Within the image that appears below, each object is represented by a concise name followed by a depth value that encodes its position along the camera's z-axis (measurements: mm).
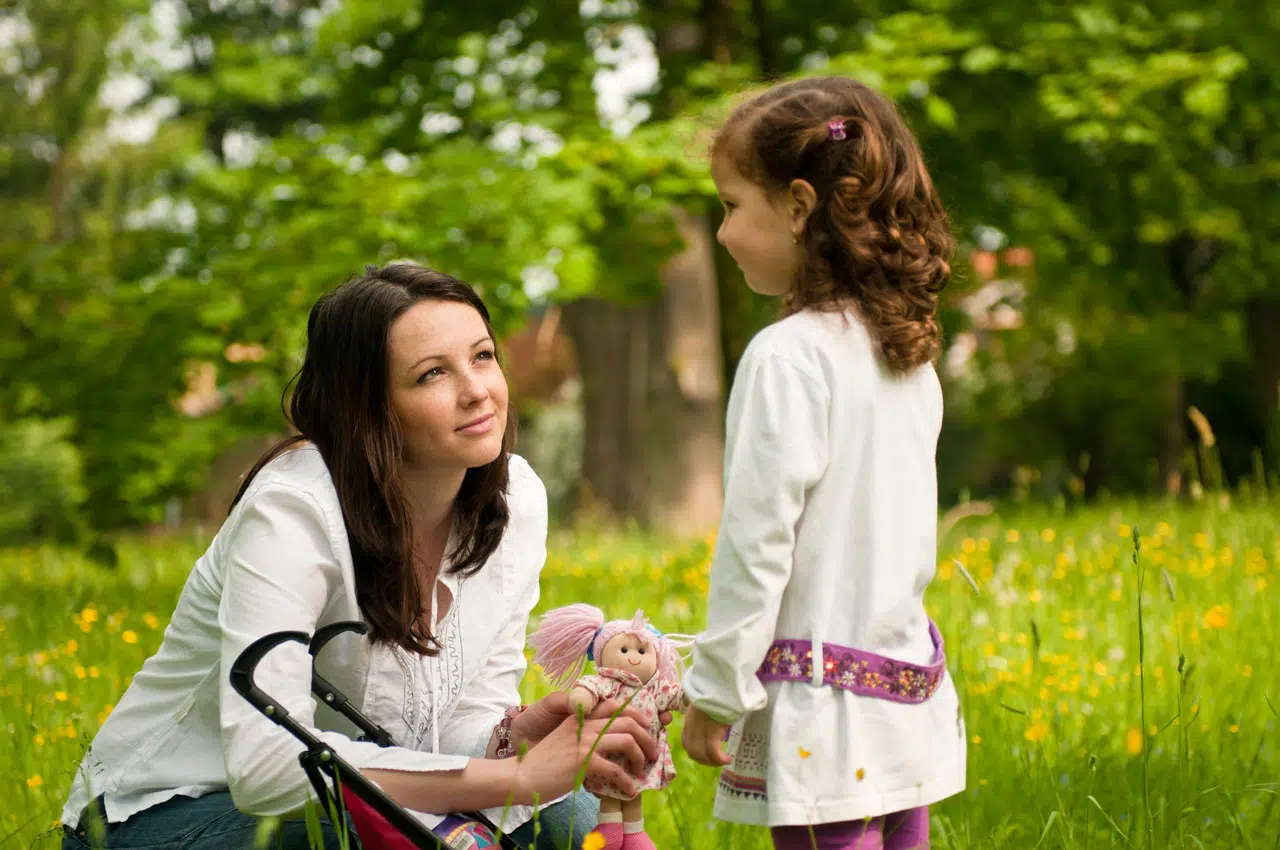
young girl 2808
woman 2924
